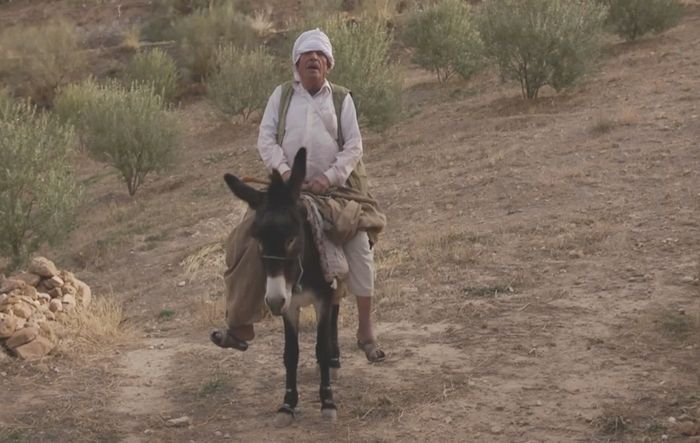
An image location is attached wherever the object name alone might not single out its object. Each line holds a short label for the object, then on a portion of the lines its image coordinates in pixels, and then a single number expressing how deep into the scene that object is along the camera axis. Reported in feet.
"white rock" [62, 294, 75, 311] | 25.14
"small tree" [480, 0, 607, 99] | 53.93
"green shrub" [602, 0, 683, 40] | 68.85
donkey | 14.20
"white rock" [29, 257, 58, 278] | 26.16
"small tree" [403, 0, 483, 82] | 71.61
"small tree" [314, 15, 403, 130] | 56.03
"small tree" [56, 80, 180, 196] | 58.80
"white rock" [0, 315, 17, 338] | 22.03
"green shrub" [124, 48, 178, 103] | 86.91
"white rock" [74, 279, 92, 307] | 26.12
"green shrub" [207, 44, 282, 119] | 71.36
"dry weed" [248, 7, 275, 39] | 100.12
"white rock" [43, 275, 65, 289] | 26.30
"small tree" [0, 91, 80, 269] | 40.14
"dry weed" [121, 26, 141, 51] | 105.09
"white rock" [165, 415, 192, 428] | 17.28
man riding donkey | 16.25
